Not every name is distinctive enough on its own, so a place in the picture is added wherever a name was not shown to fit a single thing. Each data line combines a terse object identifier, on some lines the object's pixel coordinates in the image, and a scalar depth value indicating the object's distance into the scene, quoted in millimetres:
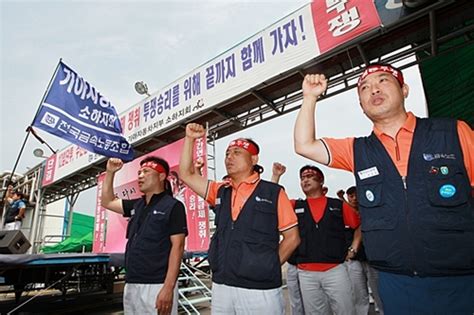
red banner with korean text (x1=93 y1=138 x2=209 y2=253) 6261
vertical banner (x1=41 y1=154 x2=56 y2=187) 11008
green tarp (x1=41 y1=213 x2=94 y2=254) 8602
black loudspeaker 3783
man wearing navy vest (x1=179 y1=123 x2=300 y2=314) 1807
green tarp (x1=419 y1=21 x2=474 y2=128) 4016
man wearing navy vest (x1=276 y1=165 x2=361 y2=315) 2871
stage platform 3568
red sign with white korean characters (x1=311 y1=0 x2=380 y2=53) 4039
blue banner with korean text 5374
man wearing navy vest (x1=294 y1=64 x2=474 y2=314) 1130
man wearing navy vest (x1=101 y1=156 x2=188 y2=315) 2287
